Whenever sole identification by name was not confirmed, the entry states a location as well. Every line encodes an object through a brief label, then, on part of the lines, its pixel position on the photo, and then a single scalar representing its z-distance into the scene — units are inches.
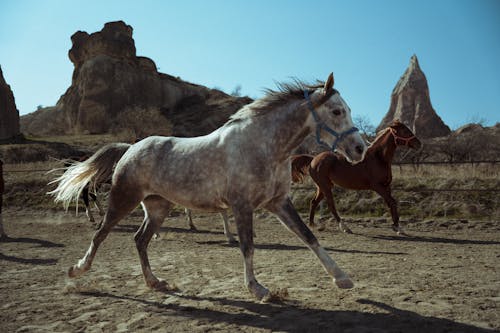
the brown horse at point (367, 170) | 316.8
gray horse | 135.1
